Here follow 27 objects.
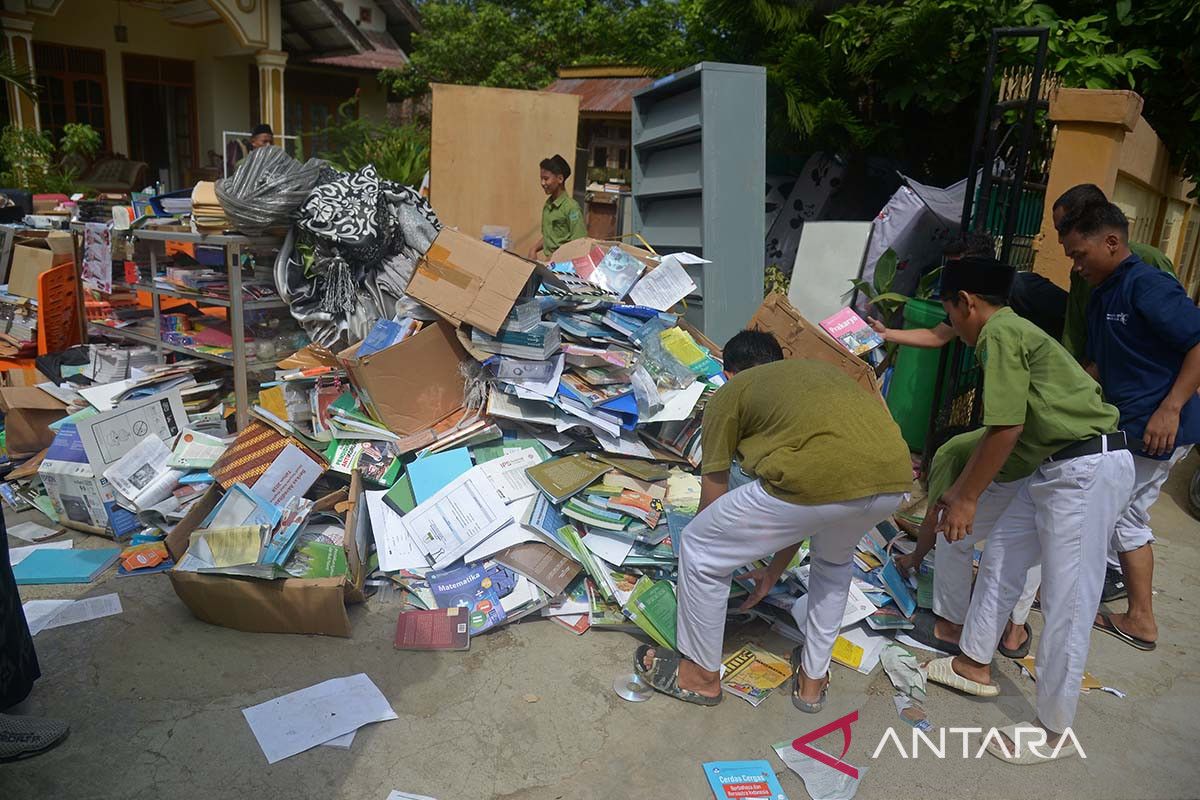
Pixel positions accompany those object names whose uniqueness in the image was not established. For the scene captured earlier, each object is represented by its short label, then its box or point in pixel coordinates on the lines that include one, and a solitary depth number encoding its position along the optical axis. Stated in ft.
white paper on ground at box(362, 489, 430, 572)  11.68
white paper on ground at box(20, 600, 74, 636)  10.57
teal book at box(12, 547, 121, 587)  11.78
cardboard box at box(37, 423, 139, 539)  13.12
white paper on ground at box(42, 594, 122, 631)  10.72
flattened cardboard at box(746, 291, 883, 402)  13.82
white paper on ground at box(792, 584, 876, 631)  10.78
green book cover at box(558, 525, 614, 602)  11.18
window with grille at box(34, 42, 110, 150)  37.40
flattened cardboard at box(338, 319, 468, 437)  13.34
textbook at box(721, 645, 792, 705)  9.66
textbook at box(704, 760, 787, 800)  8.04
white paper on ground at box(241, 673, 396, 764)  8.50
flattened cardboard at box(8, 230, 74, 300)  19.40
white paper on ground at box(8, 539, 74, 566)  12.37
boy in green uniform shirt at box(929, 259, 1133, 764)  8.54
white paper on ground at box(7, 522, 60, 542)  13.12
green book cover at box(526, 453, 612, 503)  11.94
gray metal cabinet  16.83
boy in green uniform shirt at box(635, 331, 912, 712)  8.23
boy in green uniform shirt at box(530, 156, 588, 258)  20.54
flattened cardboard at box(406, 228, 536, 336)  13.26
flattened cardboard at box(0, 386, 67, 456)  15.60
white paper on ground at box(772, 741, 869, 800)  8.08
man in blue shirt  9.79
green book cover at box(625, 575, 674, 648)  10.41
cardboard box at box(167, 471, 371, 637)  10.21
